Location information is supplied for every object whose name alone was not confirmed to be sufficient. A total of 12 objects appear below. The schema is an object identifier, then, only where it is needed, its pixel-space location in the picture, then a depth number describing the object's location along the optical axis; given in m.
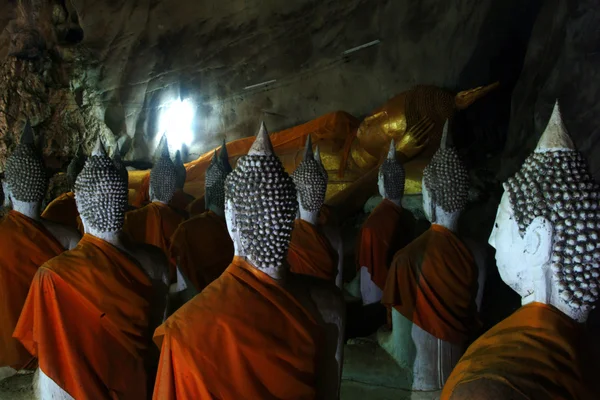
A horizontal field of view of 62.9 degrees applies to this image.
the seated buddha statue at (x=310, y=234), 3.93
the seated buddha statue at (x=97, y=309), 2.38
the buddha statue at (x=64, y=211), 6.22
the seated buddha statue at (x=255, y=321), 1.68
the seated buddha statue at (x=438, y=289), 2.97
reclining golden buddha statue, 7.52
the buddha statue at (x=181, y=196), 6.88
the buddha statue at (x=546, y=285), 1.33
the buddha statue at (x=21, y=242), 3.36
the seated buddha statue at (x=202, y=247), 4.27
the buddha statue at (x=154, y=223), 5.09
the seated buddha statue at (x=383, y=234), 4.98
